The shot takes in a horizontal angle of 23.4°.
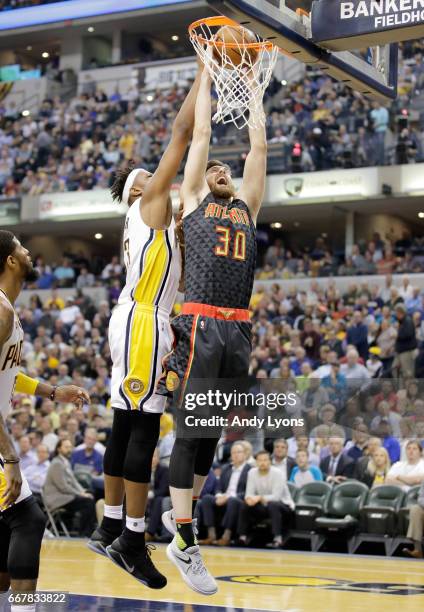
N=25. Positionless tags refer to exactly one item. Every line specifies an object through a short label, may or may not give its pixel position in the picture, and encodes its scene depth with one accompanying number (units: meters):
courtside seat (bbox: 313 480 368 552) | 12.93
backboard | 6.44
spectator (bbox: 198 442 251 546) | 13.49
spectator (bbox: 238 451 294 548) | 13.26
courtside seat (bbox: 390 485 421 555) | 12.62
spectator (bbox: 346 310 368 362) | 18.03
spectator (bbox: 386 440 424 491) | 12.95
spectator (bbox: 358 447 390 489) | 13.24
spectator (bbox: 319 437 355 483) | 13.48
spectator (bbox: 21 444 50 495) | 15.23
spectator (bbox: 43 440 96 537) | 14.59
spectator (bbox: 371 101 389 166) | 21.77
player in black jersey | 6.08
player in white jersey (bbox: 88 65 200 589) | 6.27
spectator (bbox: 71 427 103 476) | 15.23
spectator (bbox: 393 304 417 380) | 17.37
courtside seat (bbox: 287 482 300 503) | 13.53
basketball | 6.49
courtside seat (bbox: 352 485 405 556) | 12.68
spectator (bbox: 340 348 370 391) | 16.67
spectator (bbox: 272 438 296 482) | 13.80
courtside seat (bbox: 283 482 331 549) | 13.16
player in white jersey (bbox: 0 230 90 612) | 5.81
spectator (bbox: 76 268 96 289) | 26.14
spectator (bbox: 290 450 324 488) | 13.72
